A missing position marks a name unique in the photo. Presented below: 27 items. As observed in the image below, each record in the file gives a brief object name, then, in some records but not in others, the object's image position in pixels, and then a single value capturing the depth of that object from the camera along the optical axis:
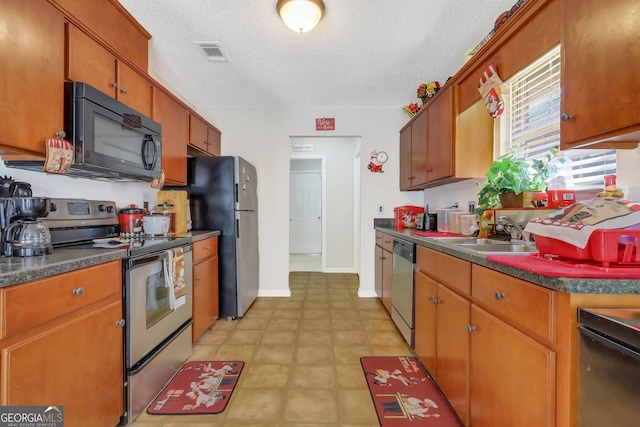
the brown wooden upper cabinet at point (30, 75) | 1.13
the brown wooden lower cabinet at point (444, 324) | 1.35
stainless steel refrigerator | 2.75
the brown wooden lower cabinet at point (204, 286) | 2.27
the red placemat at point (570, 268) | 0.79
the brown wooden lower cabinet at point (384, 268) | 2.83
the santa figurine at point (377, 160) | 3.61
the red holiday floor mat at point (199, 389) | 1.55
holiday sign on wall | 3.60
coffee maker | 1.14
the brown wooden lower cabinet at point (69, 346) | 0.89
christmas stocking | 1.64
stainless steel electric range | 1.42
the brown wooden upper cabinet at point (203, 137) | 2.83
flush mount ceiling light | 1.73
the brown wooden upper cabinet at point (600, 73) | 0.92
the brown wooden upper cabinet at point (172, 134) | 2.26
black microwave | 1.41
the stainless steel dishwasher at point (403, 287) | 2.11
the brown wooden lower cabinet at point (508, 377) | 0.86
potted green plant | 1.76
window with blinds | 1.49
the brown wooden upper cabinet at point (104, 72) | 1.44
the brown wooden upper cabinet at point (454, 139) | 2.22
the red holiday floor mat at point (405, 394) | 1.47
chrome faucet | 1.60
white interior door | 6.50
